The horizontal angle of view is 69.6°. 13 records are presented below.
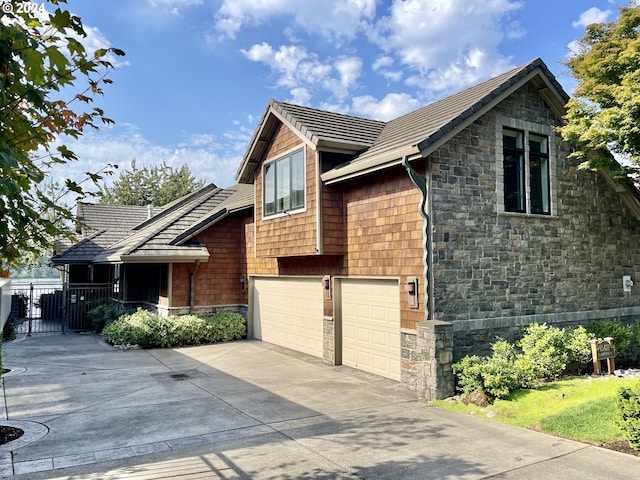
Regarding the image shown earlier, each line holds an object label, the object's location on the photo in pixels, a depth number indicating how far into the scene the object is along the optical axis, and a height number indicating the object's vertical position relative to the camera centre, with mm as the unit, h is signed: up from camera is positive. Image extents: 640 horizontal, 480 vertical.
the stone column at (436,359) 8594 -1866
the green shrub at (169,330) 15211 -2269
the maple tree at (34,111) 2859 +1153
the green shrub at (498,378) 8219 -2142
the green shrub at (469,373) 8422 -2123
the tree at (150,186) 42312 +7240
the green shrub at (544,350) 9453 -1941
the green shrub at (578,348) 10281 -2012
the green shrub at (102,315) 18541 -2084
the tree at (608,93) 10273 +3829
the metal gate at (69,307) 19781 -1925
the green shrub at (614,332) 11492 -1867
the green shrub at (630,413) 6113 -2114
